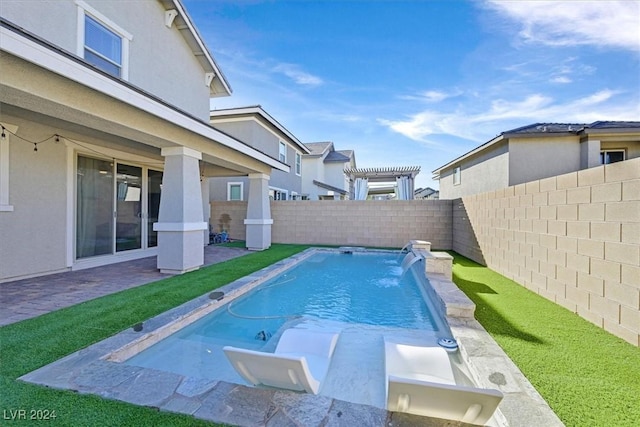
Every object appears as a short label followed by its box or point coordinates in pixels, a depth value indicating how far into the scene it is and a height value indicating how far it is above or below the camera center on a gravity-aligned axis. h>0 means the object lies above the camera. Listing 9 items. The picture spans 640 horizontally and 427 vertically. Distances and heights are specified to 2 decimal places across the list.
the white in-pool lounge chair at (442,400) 2.05 -1.31
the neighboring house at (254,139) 16.64 +4.49
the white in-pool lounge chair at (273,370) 2.51 -1.34
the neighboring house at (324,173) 27.78 +4.19
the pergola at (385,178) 18.67 +2.59
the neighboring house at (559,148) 12.79 +2.99
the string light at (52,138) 6.15 +1.68
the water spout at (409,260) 8.77 -1.42
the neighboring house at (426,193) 35.09 +2.66
